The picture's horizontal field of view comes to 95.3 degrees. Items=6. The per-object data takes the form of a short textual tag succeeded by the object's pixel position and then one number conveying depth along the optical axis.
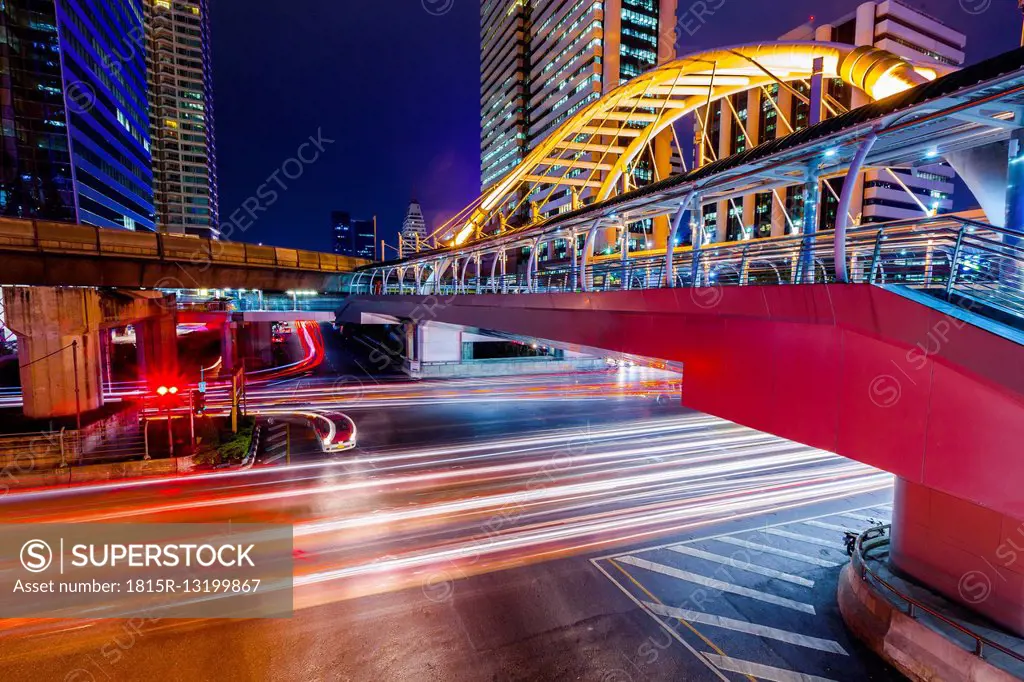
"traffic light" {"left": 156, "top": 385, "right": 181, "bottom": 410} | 15.85
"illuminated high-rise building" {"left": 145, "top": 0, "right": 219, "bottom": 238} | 113.06
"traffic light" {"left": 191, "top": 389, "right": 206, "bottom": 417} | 18.62
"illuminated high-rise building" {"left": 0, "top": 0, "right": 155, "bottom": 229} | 50.66
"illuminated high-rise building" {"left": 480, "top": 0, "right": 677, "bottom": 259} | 73.12
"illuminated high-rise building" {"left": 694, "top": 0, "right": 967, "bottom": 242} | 64.06
